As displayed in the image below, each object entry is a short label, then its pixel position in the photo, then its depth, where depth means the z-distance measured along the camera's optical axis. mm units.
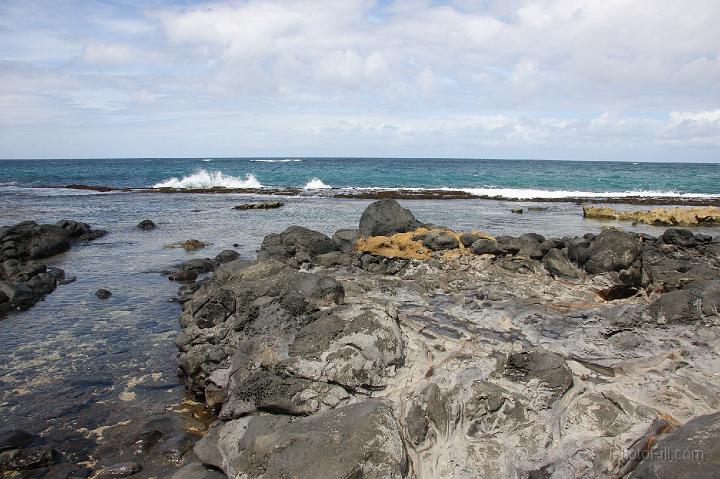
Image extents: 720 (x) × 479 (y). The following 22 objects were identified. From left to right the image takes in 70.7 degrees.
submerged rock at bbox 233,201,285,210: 31625
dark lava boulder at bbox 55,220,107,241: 20703
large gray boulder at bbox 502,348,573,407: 5578
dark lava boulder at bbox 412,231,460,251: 11539
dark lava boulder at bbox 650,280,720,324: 6930
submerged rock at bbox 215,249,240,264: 15955
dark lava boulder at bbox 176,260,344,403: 7180
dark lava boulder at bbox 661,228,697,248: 12102
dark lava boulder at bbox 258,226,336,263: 12664
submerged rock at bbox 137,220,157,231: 23338
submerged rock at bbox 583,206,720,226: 25234
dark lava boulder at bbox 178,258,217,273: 14743
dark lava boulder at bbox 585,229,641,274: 9898
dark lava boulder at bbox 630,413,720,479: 4035
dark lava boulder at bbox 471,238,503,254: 11016
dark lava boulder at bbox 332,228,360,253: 13281
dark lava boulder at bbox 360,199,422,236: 14008
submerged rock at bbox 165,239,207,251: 18562
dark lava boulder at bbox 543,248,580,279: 9977
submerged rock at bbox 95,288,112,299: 12195
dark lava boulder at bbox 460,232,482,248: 11552
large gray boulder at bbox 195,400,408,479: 4711
